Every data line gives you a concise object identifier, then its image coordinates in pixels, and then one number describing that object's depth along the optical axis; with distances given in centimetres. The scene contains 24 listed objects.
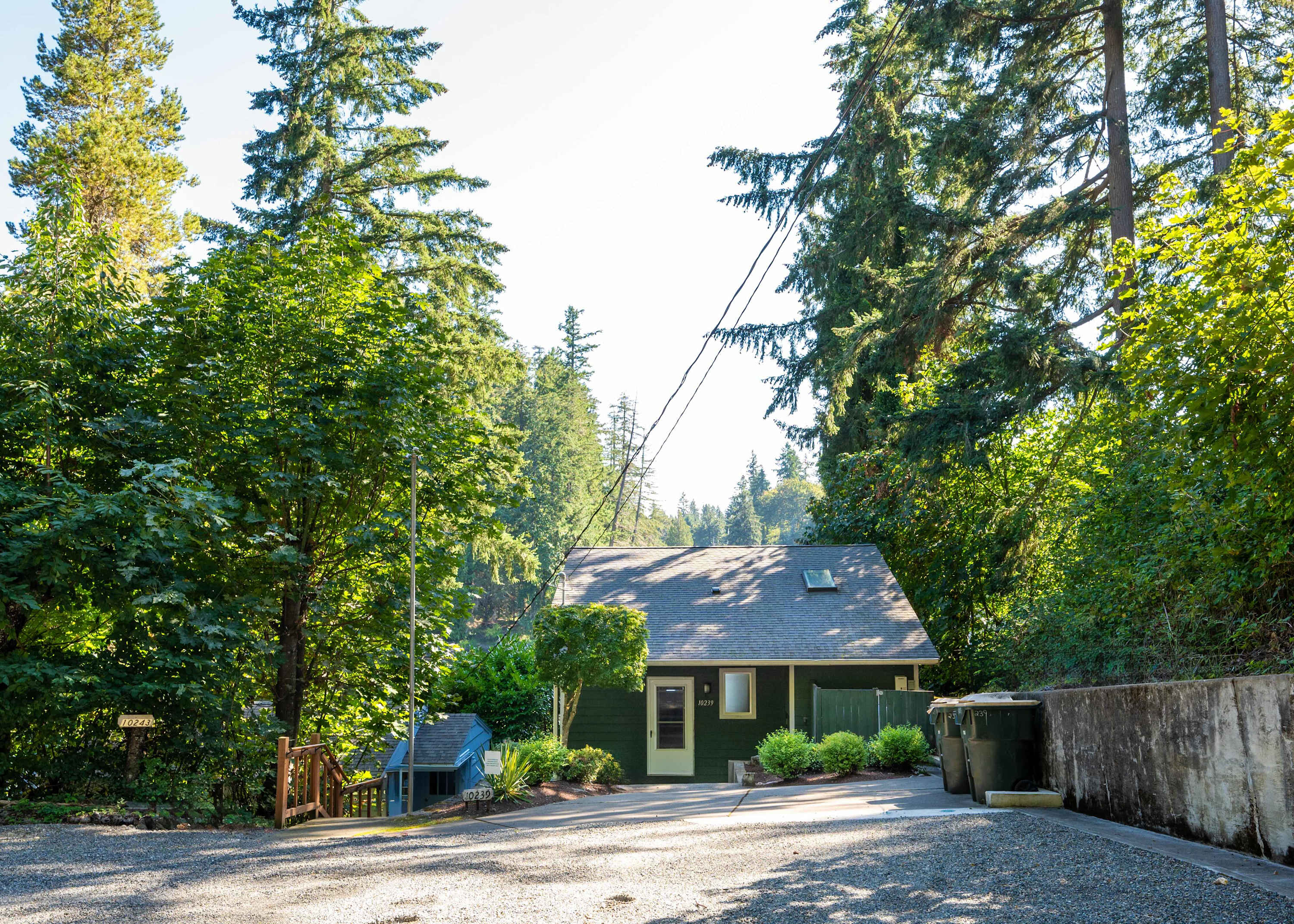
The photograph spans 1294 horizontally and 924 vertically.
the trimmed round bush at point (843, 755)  1467
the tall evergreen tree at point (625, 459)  8000
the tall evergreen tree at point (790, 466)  12988
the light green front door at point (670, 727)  1920
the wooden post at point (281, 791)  1112
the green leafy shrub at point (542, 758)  1377
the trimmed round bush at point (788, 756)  1498
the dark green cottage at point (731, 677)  1892
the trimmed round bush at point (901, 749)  1482
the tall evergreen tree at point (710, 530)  12694
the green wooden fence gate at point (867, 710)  1731
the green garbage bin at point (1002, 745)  1020
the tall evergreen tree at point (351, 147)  2530
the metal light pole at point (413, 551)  1262
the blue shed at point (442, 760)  2234
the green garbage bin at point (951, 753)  1122
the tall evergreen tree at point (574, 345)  7206
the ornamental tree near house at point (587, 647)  1496
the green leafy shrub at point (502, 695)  2266
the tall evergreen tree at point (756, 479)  12631
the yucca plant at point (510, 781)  1231
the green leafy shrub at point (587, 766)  1468
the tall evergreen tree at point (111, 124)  2875
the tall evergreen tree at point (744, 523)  10312
